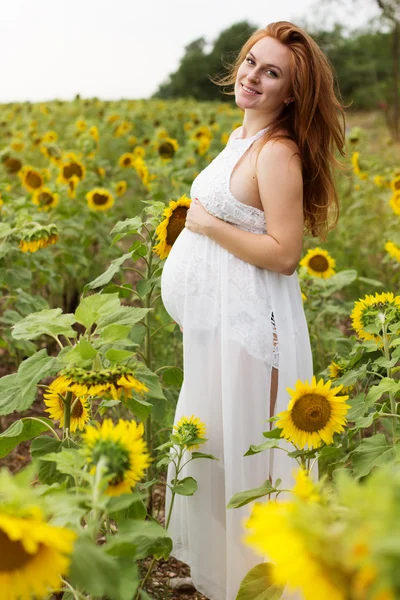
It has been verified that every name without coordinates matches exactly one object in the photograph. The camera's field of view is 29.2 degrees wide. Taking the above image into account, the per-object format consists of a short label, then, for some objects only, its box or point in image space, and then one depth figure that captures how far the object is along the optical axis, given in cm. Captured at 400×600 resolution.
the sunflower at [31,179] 343
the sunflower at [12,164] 373
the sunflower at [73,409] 142
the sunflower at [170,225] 179
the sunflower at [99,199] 340
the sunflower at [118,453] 91
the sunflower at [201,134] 499
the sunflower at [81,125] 530
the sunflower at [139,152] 498
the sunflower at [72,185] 345
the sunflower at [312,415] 133
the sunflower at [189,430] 150
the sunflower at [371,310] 160
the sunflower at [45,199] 323
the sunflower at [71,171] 354
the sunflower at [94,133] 482
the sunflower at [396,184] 335
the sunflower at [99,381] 113
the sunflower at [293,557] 55
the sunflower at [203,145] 479
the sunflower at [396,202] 290
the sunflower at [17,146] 494
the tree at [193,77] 2056
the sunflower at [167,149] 428
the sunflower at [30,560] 68
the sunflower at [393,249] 276
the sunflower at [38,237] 202
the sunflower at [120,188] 405
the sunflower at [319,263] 262
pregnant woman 164
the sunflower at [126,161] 452
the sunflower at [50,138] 484
